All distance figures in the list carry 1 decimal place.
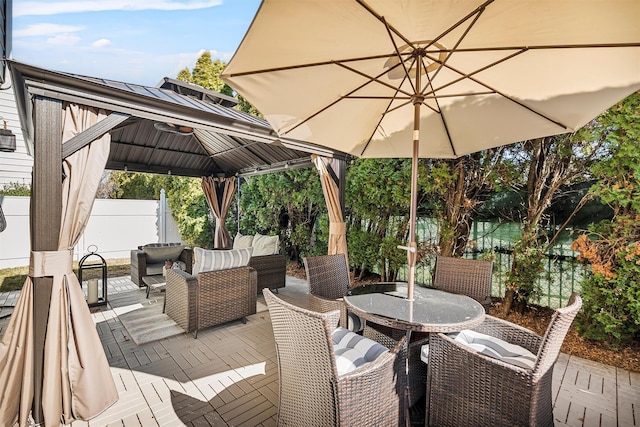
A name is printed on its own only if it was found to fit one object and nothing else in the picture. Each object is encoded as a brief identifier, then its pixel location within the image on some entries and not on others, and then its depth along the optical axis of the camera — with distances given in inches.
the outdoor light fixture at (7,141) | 146.2
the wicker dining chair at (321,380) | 59.2
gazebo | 84.1
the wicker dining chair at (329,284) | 114.8
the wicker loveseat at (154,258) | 209.3
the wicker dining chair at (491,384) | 61.1
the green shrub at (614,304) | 113.8
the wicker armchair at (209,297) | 141.5
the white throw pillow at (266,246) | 223.5
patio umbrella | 60.6
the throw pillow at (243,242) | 248.7
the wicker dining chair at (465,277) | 117.3
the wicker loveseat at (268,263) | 206.7
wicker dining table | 72.9
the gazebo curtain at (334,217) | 195.2
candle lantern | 178.9
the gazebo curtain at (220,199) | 312.7
